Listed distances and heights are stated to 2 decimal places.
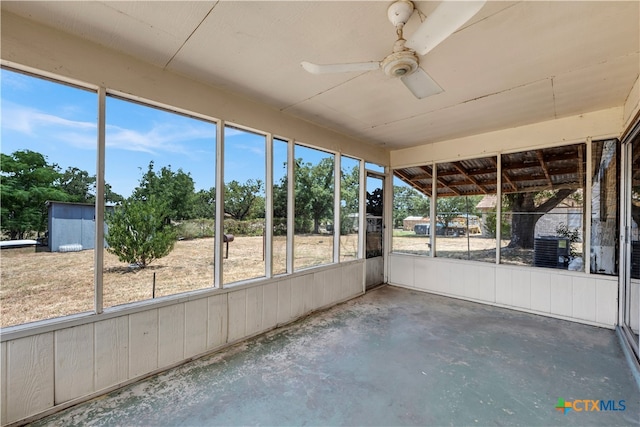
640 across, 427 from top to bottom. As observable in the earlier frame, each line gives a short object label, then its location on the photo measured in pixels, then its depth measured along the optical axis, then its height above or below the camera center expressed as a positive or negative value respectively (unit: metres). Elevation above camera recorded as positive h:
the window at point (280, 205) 3.33 +0.12
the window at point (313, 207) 3.64 +0.11
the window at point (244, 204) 2.88 +0.12
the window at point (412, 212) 4.91 +0.07
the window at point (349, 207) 4.35 +0.14
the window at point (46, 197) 1.82 +0.11
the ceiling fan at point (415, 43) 1.26 +0.95
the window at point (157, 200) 2.22 +0.12
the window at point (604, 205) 3.24 +0.15
